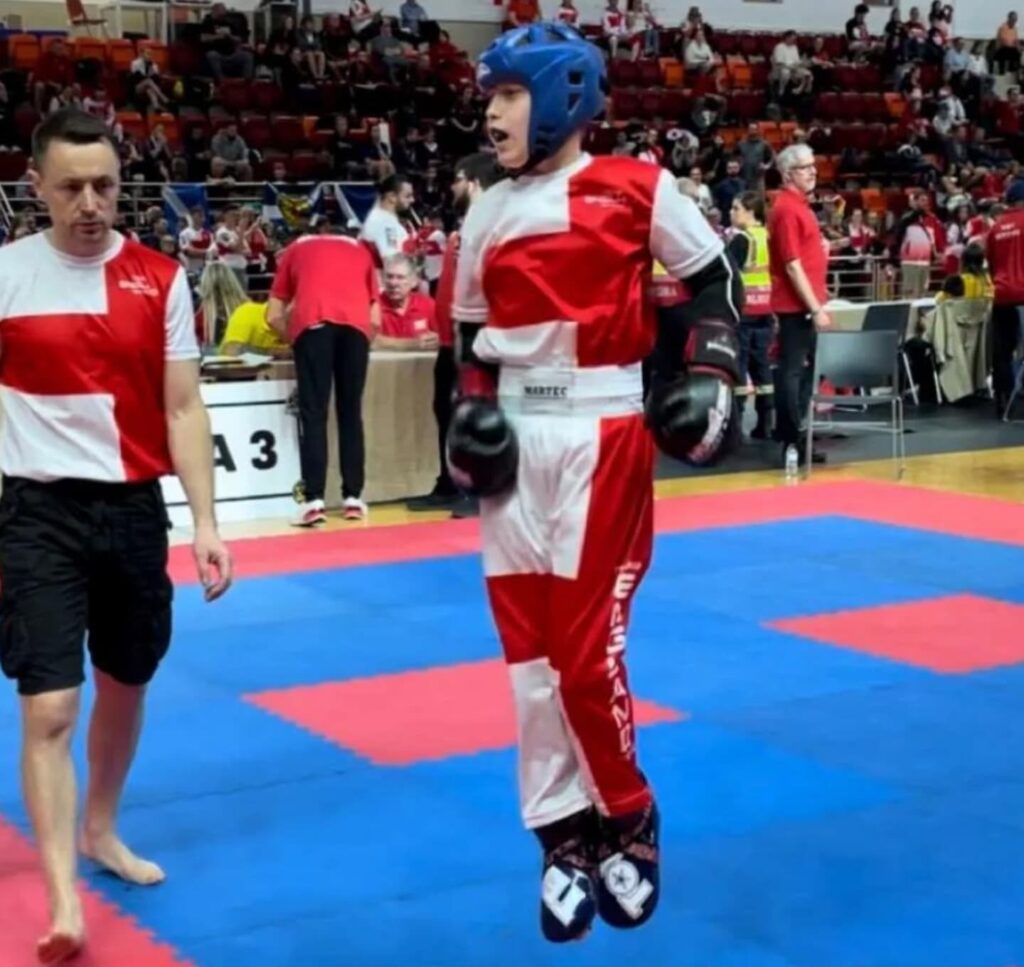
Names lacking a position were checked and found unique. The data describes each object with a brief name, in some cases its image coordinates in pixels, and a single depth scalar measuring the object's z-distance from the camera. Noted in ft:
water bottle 33.80
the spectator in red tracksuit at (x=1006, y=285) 41.19
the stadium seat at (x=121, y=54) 62.39
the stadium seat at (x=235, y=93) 62.69
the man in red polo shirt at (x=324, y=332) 28.99
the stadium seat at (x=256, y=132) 61.77
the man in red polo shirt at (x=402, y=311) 33.24
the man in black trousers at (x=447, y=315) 26.12
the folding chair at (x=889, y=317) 40.37
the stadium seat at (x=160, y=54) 63.67
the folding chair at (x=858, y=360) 33.81
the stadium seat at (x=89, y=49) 61.46
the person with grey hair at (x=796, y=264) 32.04
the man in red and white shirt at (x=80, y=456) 11.37
